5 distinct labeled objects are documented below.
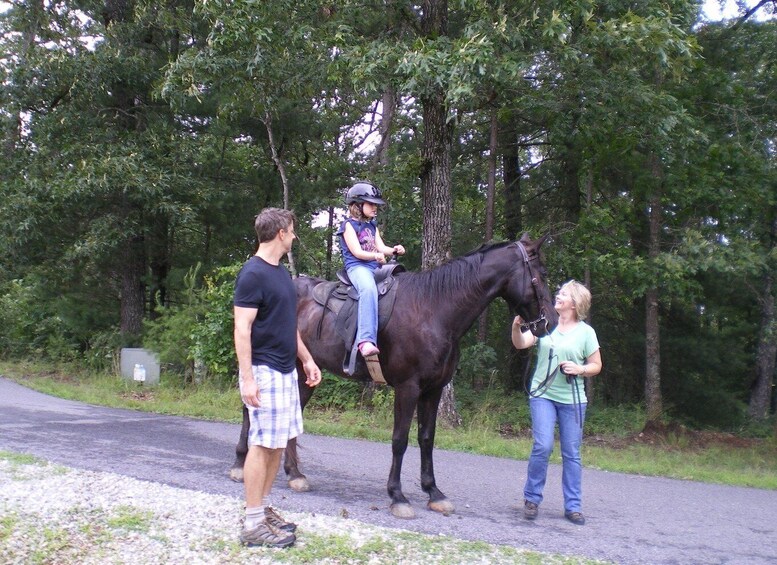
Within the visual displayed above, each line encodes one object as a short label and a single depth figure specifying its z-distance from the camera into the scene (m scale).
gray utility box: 13.85
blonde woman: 5.59
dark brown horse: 5.61
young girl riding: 5.64
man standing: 4.14
